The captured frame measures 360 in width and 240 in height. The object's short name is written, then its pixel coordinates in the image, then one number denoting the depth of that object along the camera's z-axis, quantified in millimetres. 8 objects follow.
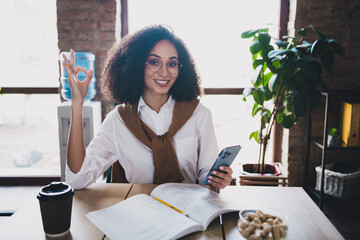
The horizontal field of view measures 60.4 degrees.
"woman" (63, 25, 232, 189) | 1412
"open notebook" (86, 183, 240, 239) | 872
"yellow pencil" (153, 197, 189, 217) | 984
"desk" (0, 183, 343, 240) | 904
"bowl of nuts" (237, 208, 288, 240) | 719
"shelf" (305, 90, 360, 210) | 2339
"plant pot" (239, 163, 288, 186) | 2369
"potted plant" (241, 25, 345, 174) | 2033
